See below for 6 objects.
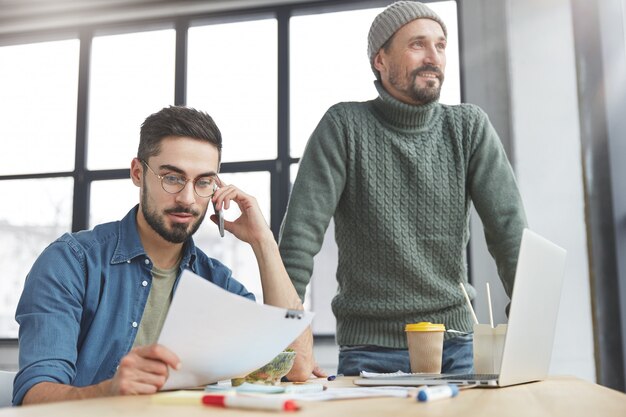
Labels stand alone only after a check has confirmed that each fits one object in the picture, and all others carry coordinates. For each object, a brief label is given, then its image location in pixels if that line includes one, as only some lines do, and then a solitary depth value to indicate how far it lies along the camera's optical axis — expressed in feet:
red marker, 2.35
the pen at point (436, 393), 2.75
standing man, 5.39
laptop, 3.28
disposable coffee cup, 4.48
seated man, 3.94
